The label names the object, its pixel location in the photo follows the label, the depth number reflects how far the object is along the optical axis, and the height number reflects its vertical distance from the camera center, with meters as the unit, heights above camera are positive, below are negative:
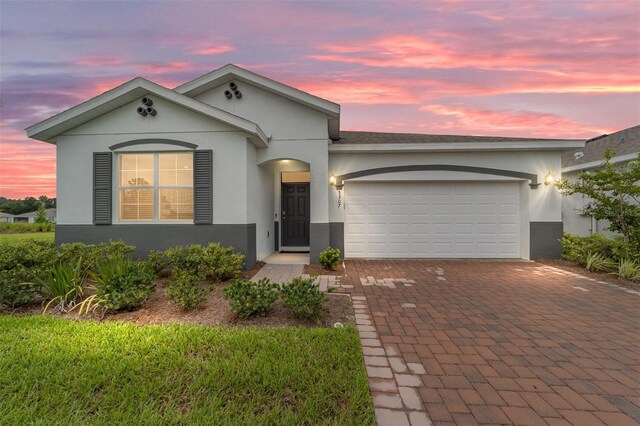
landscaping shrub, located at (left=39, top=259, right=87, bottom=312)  4.57 -1.15
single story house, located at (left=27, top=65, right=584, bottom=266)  7.32 +1.01
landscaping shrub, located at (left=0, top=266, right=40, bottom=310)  4.48 -1.13
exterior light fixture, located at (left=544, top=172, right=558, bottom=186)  8.97 +1.09
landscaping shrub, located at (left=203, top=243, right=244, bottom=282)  6.31 -1.05
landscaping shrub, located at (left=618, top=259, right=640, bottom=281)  6.62 -1.26
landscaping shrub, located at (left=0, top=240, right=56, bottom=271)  5.34 -0.78
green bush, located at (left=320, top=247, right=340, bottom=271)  7.66 -1.14
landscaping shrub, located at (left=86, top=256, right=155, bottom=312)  4.27 -1.10
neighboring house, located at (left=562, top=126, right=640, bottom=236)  9.51 +1.60
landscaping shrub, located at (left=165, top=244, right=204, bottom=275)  6.27 -0.97
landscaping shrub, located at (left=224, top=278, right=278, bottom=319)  4.11 -1.18
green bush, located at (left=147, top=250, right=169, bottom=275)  6.50 -1.04
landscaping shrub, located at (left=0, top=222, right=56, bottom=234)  24.37 -1.12
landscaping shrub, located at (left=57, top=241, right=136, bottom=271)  5.88 -0.79
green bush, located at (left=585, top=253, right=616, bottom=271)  7.32 -1.20
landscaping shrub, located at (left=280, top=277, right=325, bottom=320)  4.06 -1.19
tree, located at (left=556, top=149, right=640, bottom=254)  7.34 +0.49
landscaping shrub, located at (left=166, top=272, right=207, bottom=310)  4.39 -1.19
